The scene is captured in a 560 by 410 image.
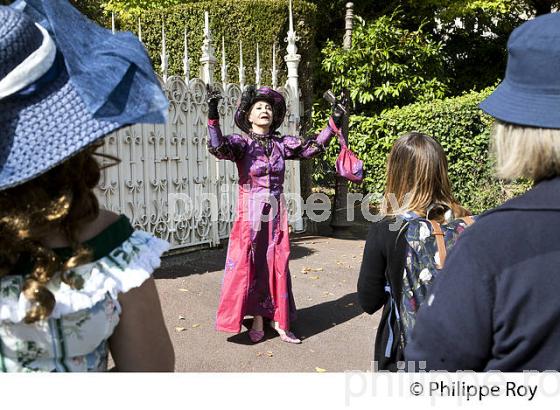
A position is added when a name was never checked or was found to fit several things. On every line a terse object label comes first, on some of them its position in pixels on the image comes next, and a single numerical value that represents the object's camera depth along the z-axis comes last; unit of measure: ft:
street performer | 16.29
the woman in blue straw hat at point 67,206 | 4.23
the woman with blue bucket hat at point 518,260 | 4.37
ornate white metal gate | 22.79
